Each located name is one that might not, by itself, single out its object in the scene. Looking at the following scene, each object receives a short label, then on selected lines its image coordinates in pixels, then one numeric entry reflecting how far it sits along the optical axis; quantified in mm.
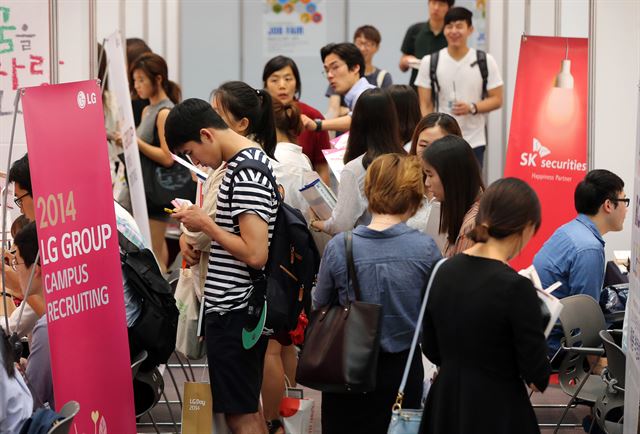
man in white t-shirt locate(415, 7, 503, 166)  15741
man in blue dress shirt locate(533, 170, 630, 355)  10745
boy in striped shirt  8221
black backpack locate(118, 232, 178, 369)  9434
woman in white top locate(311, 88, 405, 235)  9926
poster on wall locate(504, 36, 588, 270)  13865
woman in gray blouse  14669
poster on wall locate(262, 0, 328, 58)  20656
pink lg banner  7826
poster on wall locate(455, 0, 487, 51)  20105
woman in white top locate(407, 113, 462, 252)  9427
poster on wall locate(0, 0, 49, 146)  12241
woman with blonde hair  7781
